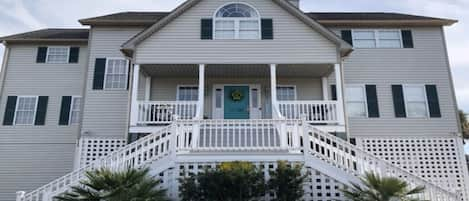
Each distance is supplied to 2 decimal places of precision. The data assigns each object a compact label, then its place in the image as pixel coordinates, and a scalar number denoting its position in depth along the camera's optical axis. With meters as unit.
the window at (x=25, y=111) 13.15
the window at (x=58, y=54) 13.95
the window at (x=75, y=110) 13.21
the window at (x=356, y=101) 12.90
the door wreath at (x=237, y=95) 13.11
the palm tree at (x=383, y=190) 6.68
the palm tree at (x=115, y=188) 6.83
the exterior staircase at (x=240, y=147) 8.10
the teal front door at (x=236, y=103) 13.00
